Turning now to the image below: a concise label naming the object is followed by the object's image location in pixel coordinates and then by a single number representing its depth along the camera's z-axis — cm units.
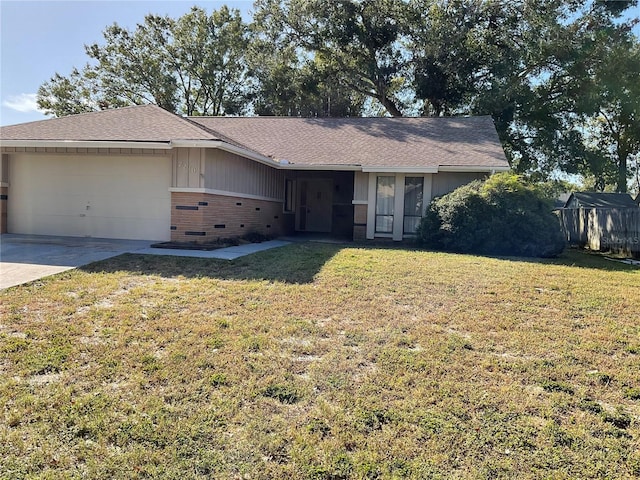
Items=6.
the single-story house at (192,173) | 1015
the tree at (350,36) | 2250
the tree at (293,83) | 2402
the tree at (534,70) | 1956
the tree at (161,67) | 2711
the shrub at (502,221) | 1012
